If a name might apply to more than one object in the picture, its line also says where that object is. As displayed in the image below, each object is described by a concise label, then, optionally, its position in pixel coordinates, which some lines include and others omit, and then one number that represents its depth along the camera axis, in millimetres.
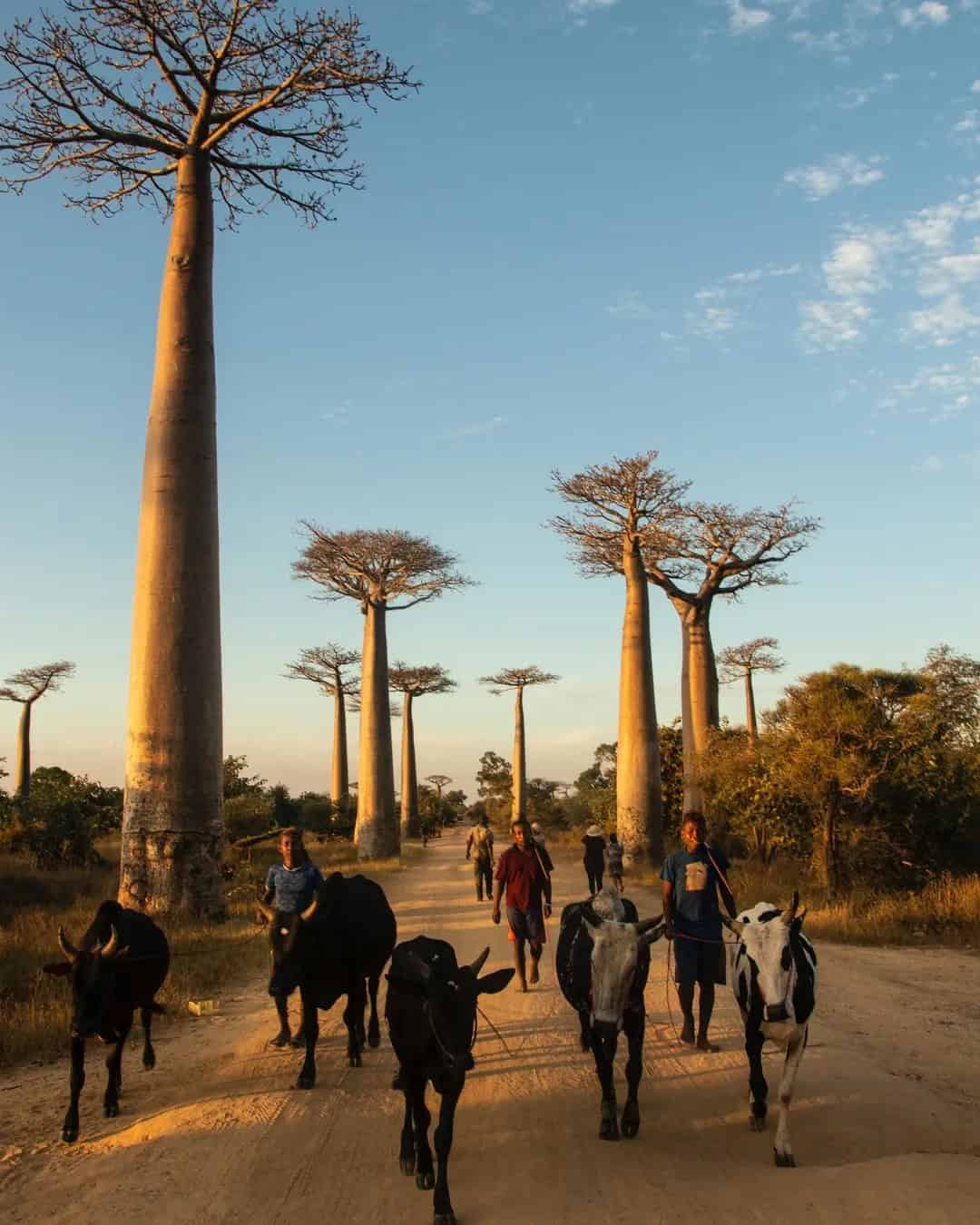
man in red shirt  8305
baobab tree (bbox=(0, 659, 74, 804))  44031
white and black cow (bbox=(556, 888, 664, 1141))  5012
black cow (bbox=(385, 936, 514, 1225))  4324
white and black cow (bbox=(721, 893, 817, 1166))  4930
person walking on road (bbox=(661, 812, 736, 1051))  6594
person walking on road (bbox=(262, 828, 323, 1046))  6766
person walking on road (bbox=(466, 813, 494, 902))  14734
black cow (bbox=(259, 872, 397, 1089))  5867
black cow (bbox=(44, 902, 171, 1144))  5141
